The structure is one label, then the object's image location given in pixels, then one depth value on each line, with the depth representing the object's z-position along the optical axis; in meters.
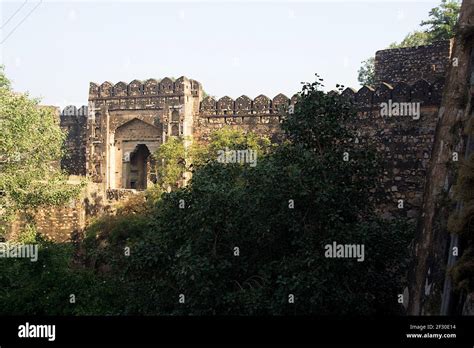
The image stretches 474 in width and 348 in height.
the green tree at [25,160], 13.95
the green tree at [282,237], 7.88
